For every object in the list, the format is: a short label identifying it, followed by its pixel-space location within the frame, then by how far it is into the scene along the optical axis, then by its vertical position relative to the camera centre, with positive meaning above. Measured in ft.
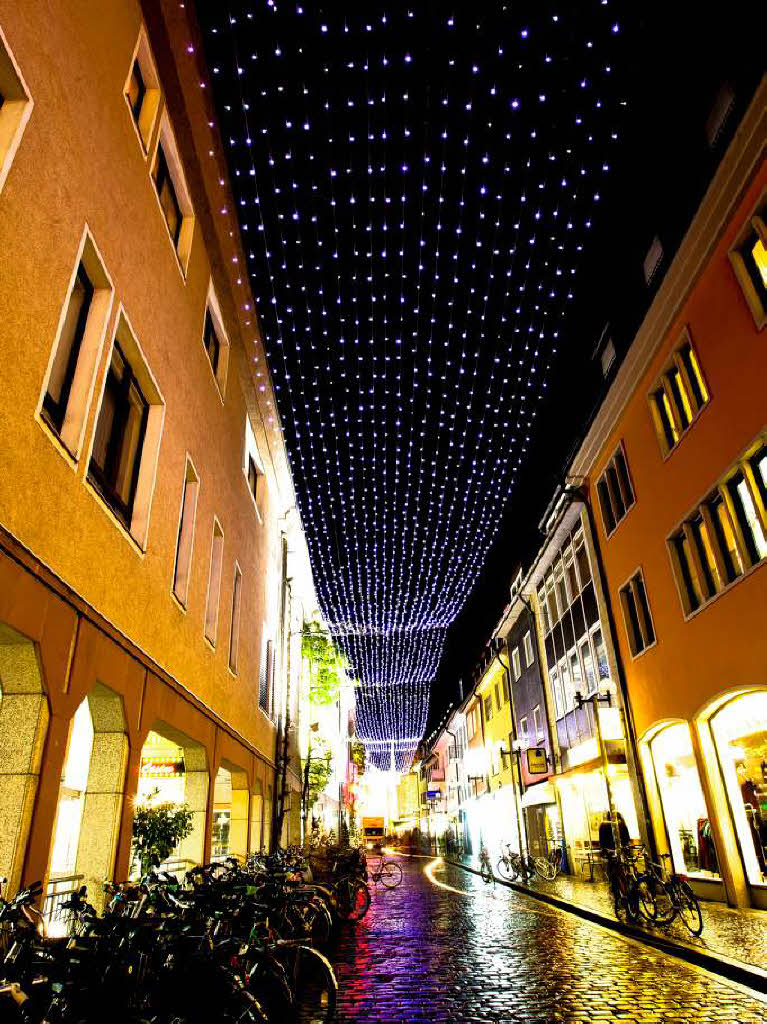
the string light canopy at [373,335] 29.55 +29.09
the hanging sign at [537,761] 74.07 +8.50
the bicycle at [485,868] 72.79 -1.92
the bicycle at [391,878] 75.72 -2.72
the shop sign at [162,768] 45.68 +5.66
